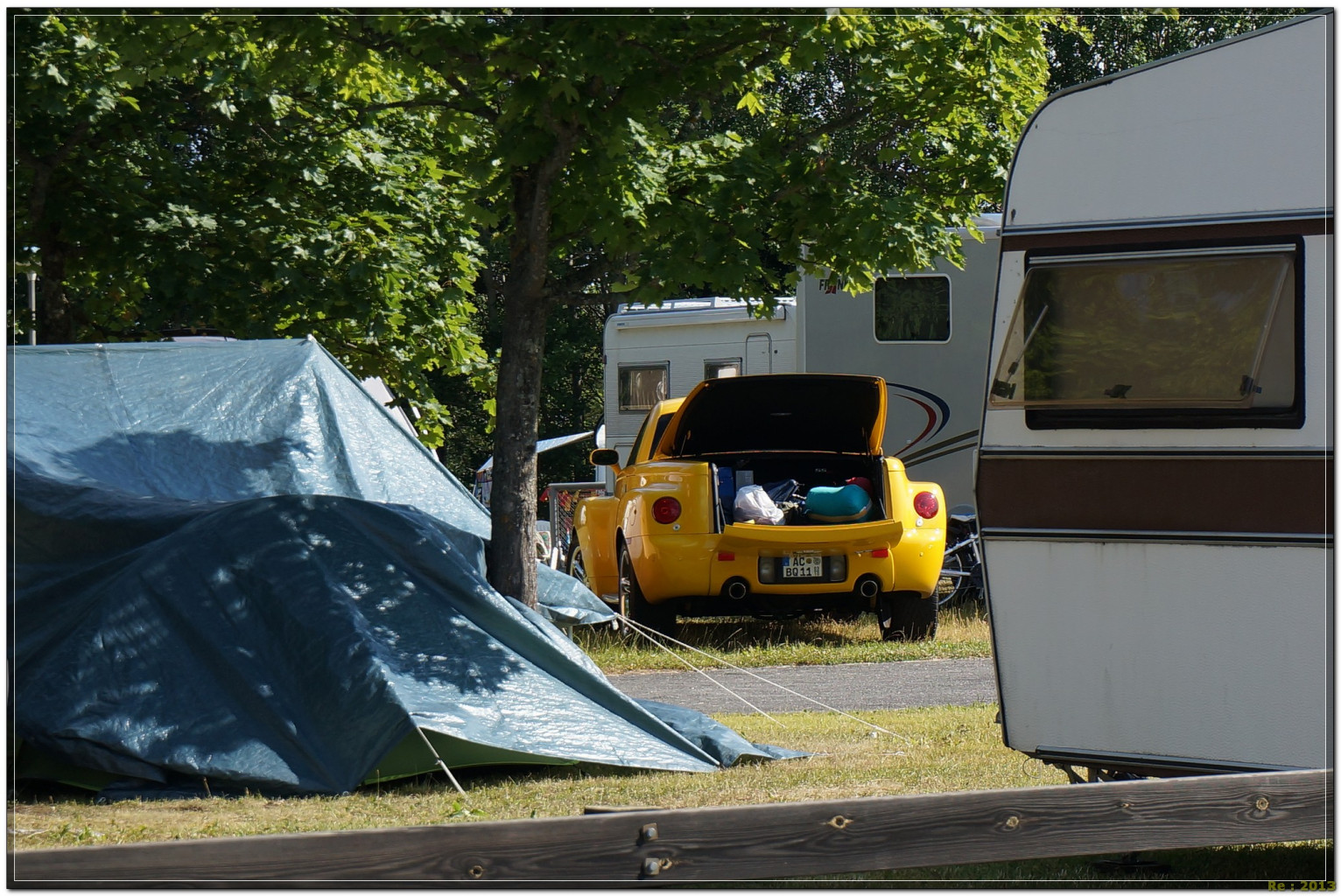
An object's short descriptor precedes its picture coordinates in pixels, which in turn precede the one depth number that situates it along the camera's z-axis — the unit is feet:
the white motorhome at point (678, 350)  100.83
